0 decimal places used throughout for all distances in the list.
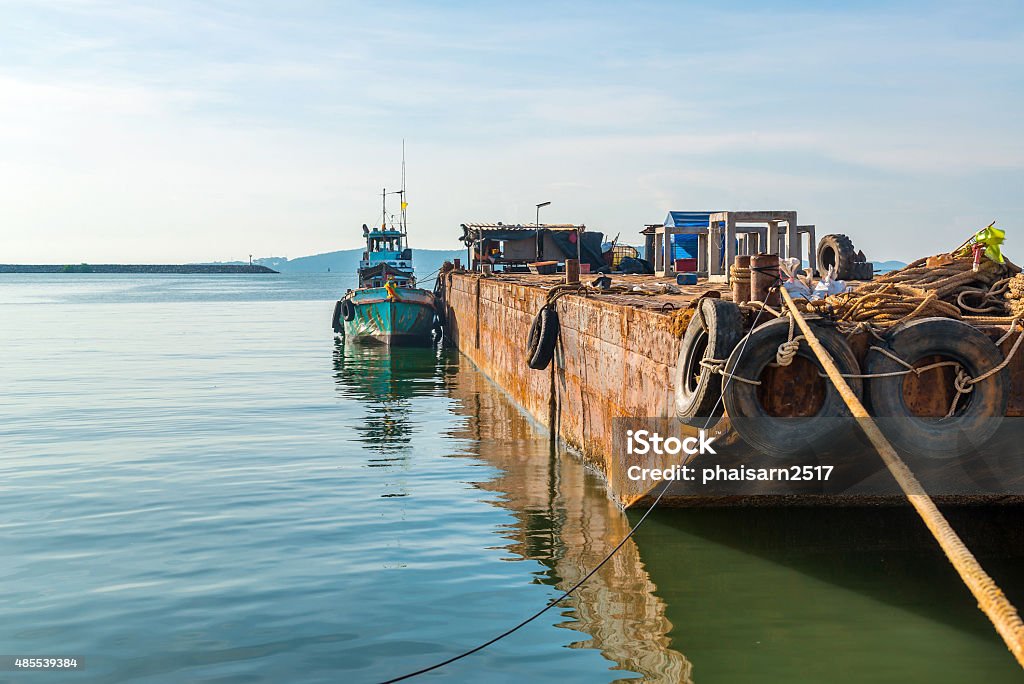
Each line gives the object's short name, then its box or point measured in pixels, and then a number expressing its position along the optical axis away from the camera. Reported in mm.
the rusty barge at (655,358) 7774
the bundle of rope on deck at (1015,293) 8376
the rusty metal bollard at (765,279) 8141
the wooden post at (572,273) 17083
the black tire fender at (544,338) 15352
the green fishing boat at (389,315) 34312
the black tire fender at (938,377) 7590
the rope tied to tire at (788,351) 7523
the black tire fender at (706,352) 7852
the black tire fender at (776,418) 7656
